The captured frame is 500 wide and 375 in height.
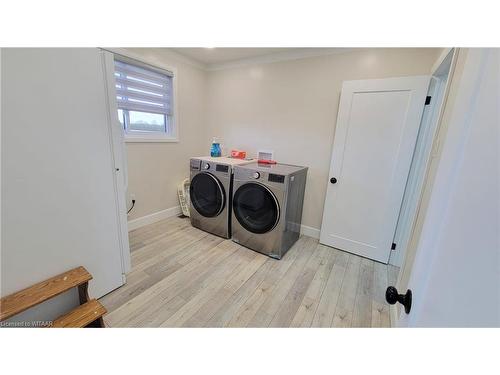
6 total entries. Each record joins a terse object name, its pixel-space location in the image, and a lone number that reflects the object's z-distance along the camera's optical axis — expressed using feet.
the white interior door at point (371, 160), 6.39
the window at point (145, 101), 7.89
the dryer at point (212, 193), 8.00
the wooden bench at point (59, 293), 3.56
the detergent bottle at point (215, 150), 9.77
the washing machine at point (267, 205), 6.91
